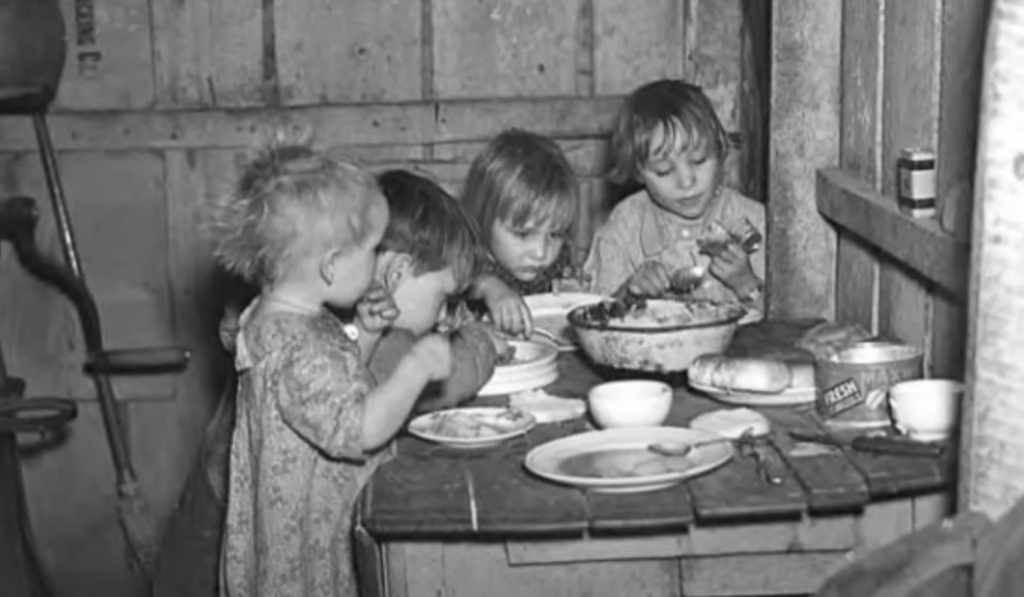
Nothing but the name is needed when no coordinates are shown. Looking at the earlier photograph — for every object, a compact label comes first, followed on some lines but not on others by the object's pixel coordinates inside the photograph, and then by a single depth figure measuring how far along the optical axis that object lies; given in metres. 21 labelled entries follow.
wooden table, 2.45
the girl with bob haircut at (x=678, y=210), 4.12
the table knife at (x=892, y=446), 2.59
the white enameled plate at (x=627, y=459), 2.49
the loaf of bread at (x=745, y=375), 2.97
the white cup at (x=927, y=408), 2.64
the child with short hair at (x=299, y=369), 2.81
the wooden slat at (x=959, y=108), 2.70
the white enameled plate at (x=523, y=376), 3.21
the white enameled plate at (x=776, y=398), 2.96
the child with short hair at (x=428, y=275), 3.13
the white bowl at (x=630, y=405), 2.81
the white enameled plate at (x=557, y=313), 3.65
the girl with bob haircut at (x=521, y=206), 4.01
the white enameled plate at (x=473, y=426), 2.77
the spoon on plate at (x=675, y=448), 2.62
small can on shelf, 2.97
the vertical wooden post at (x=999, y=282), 1.74
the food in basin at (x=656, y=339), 3.07
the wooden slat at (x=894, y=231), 2.80
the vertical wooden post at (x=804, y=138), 3.82
